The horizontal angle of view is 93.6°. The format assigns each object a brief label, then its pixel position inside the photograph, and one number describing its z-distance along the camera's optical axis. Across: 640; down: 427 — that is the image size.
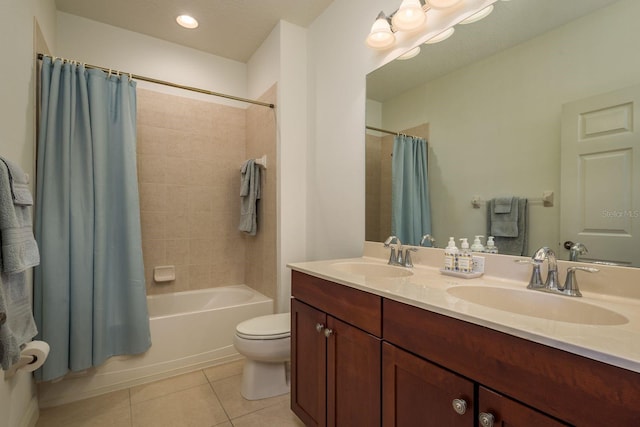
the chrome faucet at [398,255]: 1.54
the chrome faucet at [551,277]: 0.94
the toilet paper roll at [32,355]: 1.21
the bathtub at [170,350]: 1.84
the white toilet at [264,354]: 1.75
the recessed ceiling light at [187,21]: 2.28
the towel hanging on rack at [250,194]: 2.62
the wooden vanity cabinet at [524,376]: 0.55
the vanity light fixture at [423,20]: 1.33
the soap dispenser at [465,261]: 1.24
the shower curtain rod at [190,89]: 1.78
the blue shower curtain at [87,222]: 1.71
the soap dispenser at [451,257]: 1.28
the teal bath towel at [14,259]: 0.95
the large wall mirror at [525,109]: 0.95
